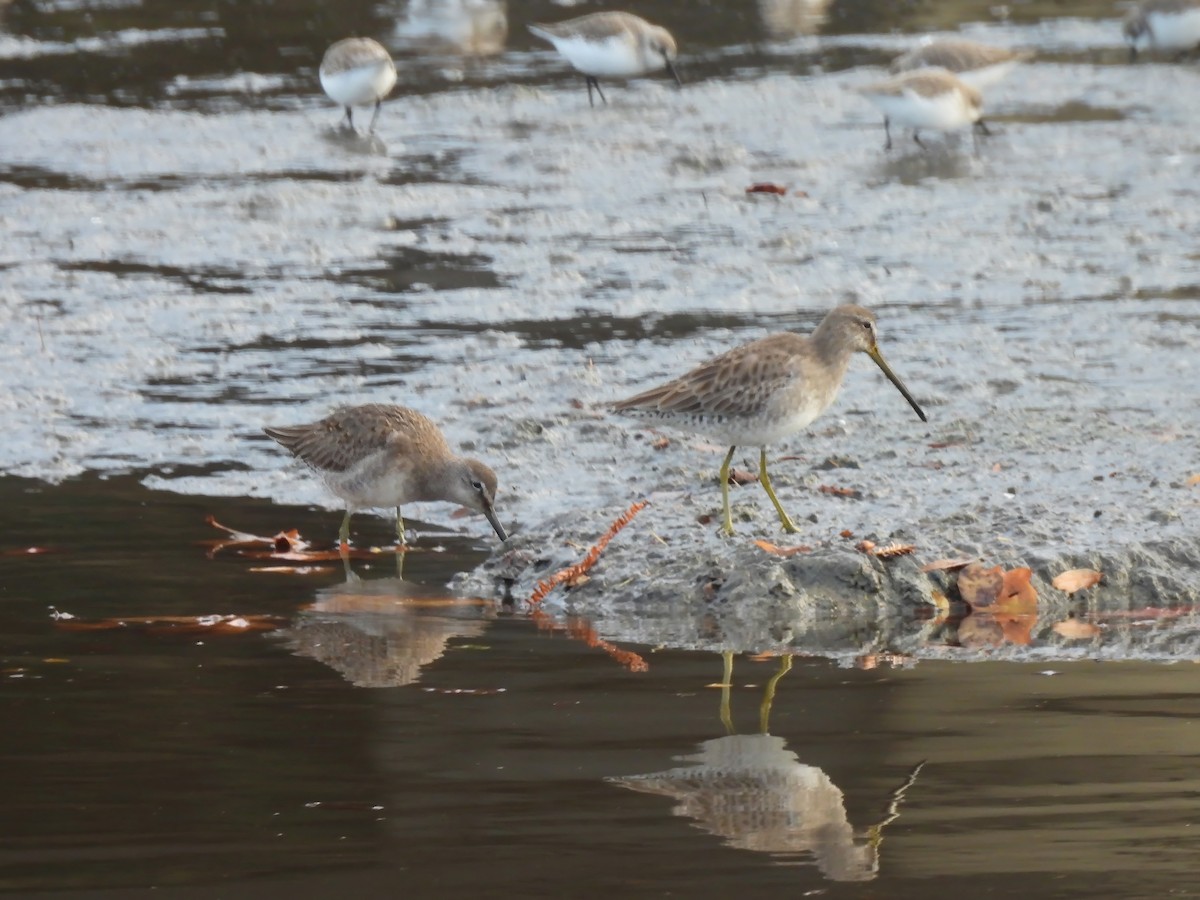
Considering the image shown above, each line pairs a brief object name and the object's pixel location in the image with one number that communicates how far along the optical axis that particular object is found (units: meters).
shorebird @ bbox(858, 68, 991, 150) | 33.62
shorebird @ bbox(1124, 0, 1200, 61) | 42.53
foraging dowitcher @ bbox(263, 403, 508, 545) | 15.98
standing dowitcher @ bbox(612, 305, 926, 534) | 15.61
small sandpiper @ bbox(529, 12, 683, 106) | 40.16
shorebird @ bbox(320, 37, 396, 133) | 36.47
